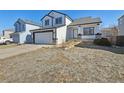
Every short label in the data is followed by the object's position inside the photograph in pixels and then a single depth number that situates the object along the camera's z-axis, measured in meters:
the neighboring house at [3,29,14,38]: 28.33
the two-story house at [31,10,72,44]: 13.01
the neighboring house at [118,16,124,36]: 14.23
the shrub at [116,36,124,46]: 10.09
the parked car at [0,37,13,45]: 15.45
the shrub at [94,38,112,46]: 9.97
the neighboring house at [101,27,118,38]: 20.96
